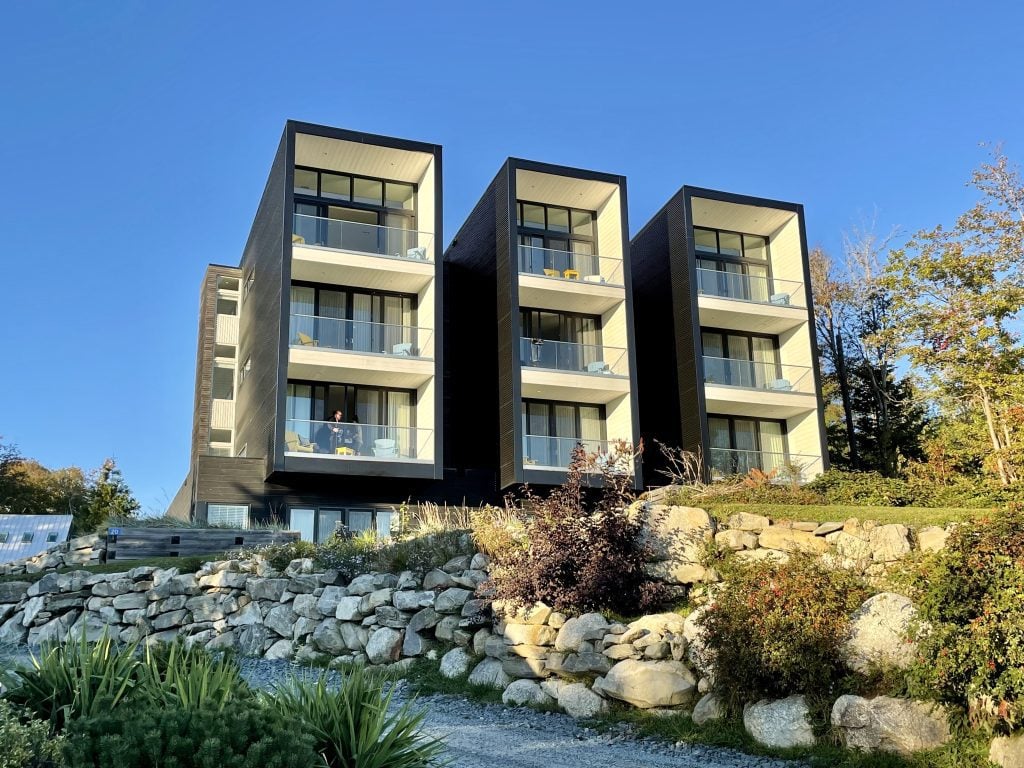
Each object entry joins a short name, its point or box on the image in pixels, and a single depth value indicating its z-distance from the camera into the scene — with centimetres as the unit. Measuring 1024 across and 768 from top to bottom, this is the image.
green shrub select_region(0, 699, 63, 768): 560
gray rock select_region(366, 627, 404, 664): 1461
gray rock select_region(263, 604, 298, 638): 1605
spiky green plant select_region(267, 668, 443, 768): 664
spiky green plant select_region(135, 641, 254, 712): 645
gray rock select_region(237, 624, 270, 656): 1605
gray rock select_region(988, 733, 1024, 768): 808
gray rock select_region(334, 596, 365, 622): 1534
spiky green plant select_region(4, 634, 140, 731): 720
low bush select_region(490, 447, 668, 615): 1305
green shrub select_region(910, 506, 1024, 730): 835
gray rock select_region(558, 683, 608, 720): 1153
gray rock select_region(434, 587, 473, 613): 1473
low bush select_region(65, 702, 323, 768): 532
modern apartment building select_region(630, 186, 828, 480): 2854
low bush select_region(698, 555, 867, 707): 995
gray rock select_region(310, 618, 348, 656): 1530
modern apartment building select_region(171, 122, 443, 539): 2450
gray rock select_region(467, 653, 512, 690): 1300
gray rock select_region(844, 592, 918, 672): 978
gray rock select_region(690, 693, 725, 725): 1041
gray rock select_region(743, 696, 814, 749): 953
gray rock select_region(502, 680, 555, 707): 1221
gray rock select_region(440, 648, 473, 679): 1369
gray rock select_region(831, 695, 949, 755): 879
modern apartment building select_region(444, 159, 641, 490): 2669
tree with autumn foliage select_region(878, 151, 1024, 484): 2550
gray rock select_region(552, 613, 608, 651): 1223
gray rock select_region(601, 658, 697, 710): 1095
